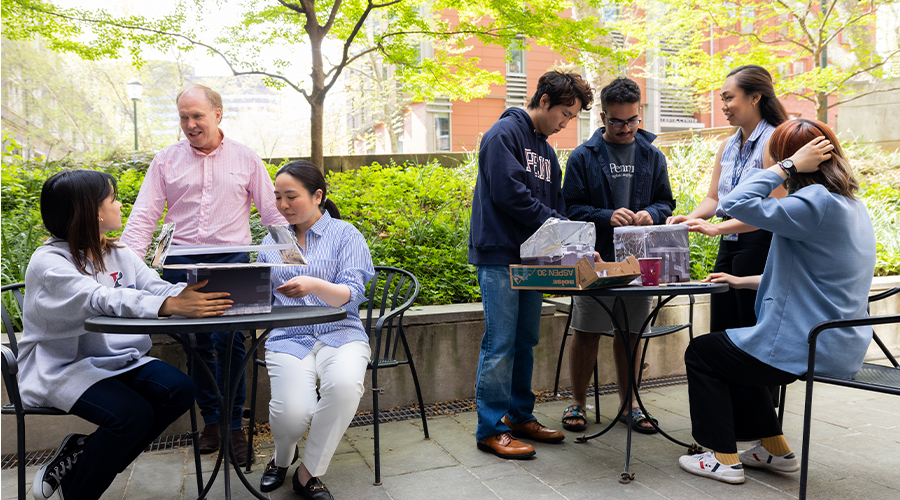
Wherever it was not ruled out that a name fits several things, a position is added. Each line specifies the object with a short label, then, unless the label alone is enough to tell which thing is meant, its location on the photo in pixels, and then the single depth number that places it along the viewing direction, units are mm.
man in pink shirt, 3076
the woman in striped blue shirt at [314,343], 2500
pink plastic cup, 2777
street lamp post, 14492
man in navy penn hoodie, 2953
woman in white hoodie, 2166
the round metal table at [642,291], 2605
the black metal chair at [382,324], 2854
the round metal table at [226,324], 1969
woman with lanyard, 3146
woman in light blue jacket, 2369
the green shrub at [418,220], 4660
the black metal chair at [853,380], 2203
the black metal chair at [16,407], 2166
